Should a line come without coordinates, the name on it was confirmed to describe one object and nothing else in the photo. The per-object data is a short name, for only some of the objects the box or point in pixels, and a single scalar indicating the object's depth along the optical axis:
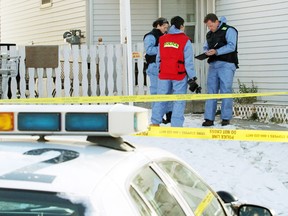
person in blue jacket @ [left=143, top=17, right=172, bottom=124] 14.64
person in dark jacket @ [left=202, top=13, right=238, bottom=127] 13.91
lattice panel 15.46
